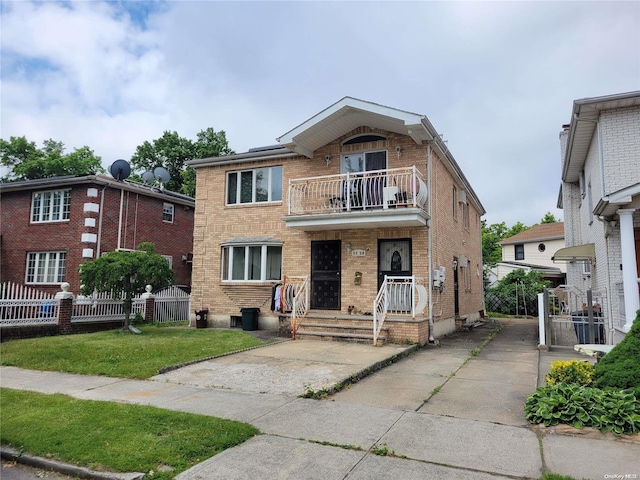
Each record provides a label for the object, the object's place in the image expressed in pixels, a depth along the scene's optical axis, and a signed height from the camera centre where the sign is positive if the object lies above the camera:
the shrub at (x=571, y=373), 6.02 -1.17
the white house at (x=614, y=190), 8.35 +2.27
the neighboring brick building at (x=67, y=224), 18.38 +2.71
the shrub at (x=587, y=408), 4.80 -1.38
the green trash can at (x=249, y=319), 14.11 -1.06
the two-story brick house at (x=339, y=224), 12.38 +2.00
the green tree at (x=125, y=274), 12.75 +0.34
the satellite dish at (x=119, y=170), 19.53 +5.23
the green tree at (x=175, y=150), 37.41 +11.81
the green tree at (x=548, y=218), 50.62 +8.59
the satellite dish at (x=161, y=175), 21.66 +5.58
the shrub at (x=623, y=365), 5.49 -0.99
